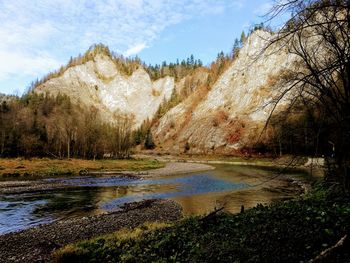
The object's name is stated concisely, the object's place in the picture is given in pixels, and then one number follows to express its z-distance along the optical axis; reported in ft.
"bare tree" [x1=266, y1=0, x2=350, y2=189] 23.95
